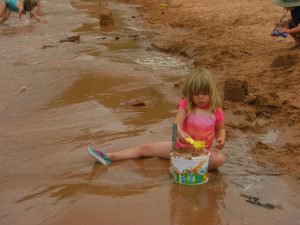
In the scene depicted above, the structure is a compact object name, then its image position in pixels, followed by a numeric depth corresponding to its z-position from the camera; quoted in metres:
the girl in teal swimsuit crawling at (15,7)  13.12
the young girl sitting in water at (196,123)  3.42
